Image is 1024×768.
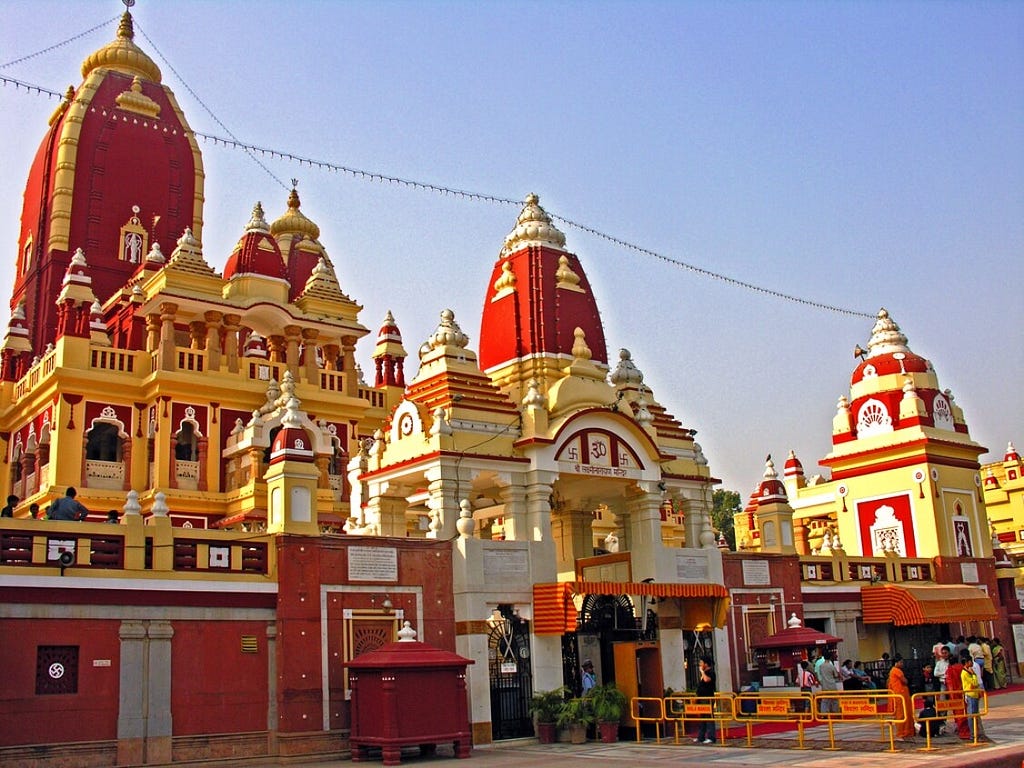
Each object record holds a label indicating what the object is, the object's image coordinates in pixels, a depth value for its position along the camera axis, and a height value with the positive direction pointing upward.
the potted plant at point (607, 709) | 18.47 -1.14
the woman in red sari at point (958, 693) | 15.63 -1.01
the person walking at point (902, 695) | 15.54 -0.98
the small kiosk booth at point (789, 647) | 20.62 -0.31
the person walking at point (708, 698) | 17.42 -1.01
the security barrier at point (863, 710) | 15.29 -1.19
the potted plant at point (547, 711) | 18.55 -1.12
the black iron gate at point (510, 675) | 18.64 -0.50
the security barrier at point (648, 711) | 18.38 -1.26
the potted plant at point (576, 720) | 18.34 -1.28
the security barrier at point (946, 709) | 14.87 -1.23
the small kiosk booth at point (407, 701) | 15.72 -0.71
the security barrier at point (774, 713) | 16.11 -1.22
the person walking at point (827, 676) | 19.92 -0.84
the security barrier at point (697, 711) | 17.14 -1.21
